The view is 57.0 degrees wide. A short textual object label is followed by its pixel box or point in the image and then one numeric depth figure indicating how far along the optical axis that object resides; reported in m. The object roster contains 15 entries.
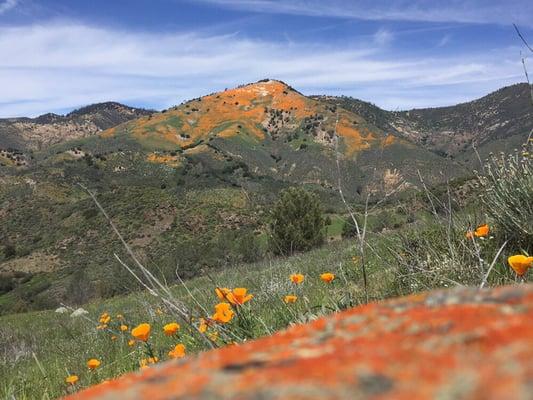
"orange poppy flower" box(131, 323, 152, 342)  2.26
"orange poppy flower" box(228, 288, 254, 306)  2.54
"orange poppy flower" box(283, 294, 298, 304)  3.03
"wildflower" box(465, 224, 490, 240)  3.01
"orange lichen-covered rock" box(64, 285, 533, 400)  0.46
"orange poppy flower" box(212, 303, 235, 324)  2.40
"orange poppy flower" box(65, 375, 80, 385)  2.67
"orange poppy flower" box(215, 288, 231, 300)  2.52
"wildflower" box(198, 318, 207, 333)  2.68
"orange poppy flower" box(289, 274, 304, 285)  3.05
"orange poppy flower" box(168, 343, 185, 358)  2.39
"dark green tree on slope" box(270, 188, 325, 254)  22.90
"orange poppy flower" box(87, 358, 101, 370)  2.83
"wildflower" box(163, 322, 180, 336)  2.51
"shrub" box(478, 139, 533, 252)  3.91
